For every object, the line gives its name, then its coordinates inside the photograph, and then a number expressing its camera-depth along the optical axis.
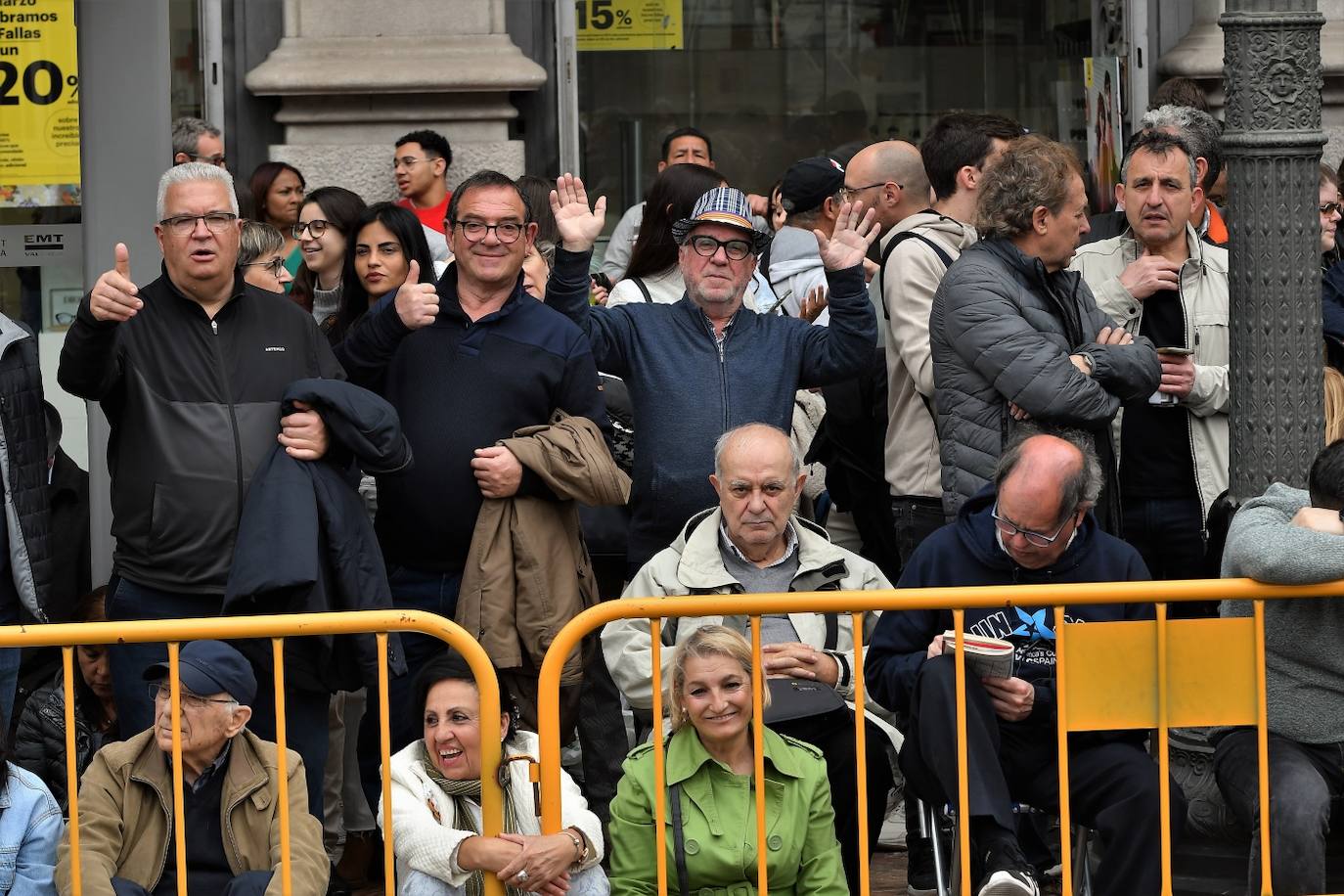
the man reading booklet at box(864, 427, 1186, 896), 10.05
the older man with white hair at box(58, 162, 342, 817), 11.21
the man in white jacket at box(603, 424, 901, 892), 11.16
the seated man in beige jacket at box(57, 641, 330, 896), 10.02
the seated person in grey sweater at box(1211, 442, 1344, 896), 9.87
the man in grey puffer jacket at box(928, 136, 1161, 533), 11.51
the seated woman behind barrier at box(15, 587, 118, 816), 12.39
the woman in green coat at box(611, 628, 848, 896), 9.99
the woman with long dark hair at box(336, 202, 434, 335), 13.68
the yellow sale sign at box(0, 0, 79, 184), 13.14
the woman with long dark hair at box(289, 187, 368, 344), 14.97
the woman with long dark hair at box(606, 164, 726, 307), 13.55
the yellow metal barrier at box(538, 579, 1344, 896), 9.59
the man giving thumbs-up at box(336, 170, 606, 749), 11.79
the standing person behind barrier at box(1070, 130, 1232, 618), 12.61
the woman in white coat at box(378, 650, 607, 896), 9.74
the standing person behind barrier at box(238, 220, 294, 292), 14.10
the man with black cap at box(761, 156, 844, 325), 15.08
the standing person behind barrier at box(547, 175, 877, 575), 12.06
